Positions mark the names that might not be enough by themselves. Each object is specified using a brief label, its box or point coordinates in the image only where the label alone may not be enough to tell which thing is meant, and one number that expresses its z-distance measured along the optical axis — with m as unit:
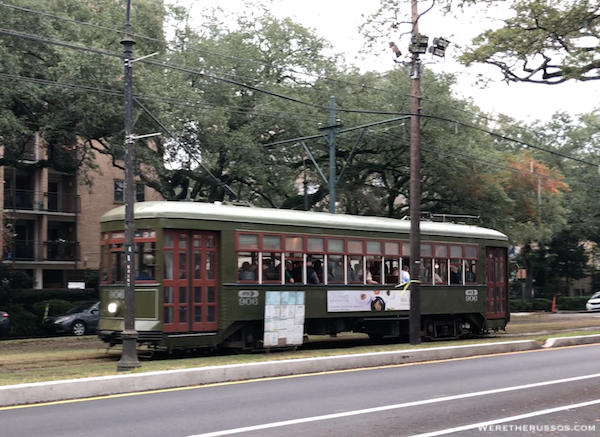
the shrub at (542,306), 53.38
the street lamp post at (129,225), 14.16
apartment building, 41.44
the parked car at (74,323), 27.38
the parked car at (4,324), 25.09
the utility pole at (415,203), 19.58
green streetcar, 16.61
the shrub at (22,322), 29.17
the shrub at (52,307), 31.72
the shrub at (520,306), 51.44
